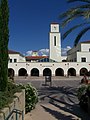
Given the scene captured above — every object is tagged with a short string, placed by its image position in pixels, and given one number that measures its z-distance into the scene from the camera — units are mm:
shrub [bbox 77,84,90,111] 5236
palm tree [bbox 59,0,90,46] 6441
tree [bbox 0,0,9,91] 3687
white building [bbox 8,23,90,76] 22782
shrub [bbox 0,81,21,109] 2862
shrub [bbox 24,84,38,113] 4912
